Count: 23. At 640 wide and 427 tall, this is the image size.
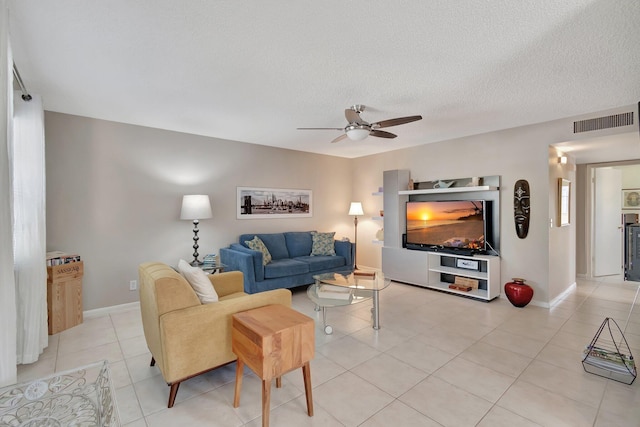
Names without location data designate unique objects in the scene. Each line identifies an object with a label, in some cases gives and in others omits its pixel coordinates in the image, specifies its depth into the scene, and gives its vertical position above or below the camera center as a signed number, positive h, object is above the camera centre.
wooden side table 1.71 -0.81
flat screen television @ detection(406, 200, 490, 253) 4.41 -0.24
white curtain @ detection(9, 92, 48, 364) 2.59 -0.15
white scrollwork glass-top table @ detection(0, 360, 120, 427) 1.40 -0.93
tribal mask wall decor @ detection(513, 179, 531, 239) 4.06 +0.03
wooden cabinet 3.18 -0.92
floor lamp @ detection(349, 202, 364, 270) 6.01 +0.04
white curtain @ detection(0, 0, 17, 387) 1.45 -0.12
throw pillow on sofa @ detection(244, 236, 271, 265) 4.43 -0.54
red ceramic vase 3.84 -1.09
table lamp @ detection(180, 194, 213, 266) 4.02 +0.05
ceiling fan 2.93 +0.89
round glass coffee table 3.17 -0.91
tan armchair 1.87 -0.75
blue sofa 4.03 -0.77
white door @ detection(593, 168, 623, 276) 5.41 -0.27
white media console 4.29 -0.78
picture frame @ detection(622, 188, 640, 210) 6.12 +0.22
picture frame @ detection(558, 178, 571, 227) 4.16 +0.11
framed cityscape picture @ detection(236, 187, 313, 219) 4.96 +0.15
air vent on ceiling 3.29 +1.00
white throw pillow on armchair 2.21 -0.55
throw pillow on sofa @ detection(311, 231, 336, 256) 5.12 -0.59
